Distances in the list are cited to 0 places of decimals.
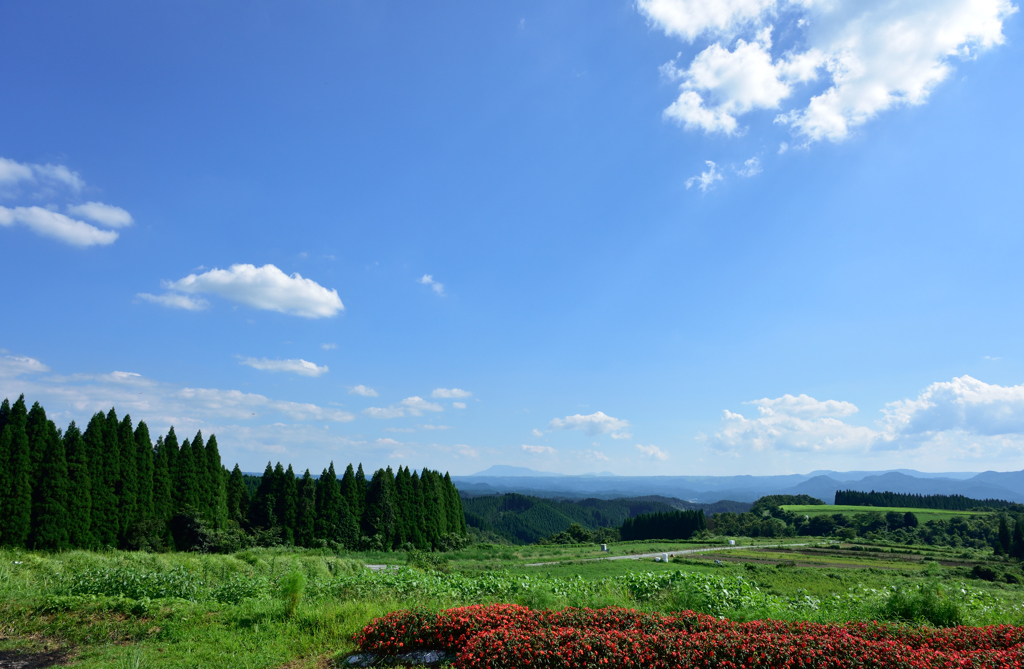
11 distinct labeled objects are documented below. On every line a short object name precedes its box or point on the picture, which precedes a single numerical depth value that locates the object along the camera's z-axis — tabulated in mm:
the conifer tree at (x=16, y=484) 25109
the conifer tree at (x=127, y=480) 30234
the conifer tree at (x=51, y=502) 26109
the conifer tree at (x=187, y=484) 34041
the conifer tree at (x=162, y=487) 32500
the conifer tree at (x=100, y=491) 28953
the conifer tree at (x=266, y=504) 39906
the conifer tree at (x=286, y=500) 40031
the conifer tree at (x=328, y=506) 40688
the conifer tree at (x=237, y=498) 40781
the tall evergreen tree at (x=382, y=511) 43156
